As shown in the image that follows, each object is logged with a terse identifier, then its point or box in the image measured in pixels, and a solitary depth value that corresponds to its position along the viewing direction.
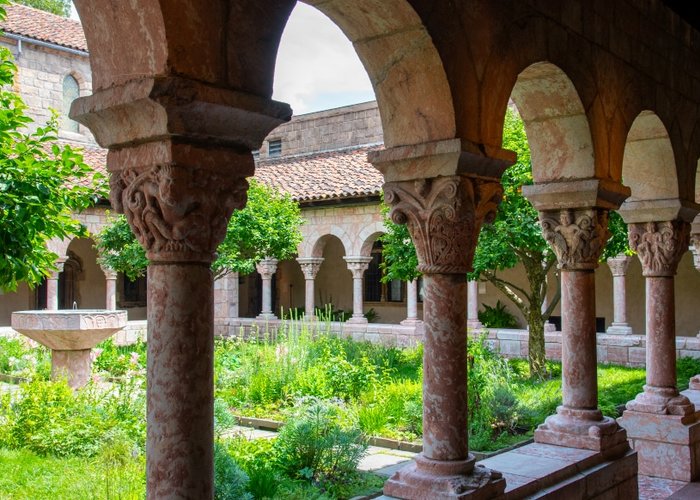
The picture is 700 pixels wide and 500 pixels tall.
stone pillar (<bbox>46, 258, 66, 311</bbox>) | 14.66
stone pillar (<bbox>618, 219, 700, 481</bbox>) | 6.23
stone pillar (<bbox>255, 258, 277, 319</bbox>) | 16.56
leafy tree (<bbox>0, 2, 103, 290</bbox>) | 4.04
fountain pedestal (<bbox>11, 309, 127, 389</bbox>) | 8.59
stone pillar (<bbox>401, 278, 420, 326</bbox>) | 15.27
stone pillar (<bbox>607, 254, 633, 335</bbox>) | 13.39
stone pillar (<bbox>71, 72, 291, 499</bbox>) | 2.43
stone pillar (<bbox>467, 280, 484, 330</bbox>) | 14.45
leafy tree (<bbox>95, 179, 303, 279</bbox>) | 13.15
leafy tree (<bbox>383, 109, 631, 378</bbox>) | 9.83
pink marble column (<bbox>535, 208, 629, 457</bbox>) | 5.14
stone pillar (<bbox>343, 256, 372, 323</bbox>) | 16.02
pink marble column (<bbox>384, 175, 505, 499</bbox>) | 3.70
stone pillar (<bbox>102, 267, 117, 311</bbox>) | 15.57
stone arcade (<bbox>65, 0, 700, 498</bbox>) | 2.46
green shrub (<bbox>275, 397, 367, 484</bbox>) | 5.82
